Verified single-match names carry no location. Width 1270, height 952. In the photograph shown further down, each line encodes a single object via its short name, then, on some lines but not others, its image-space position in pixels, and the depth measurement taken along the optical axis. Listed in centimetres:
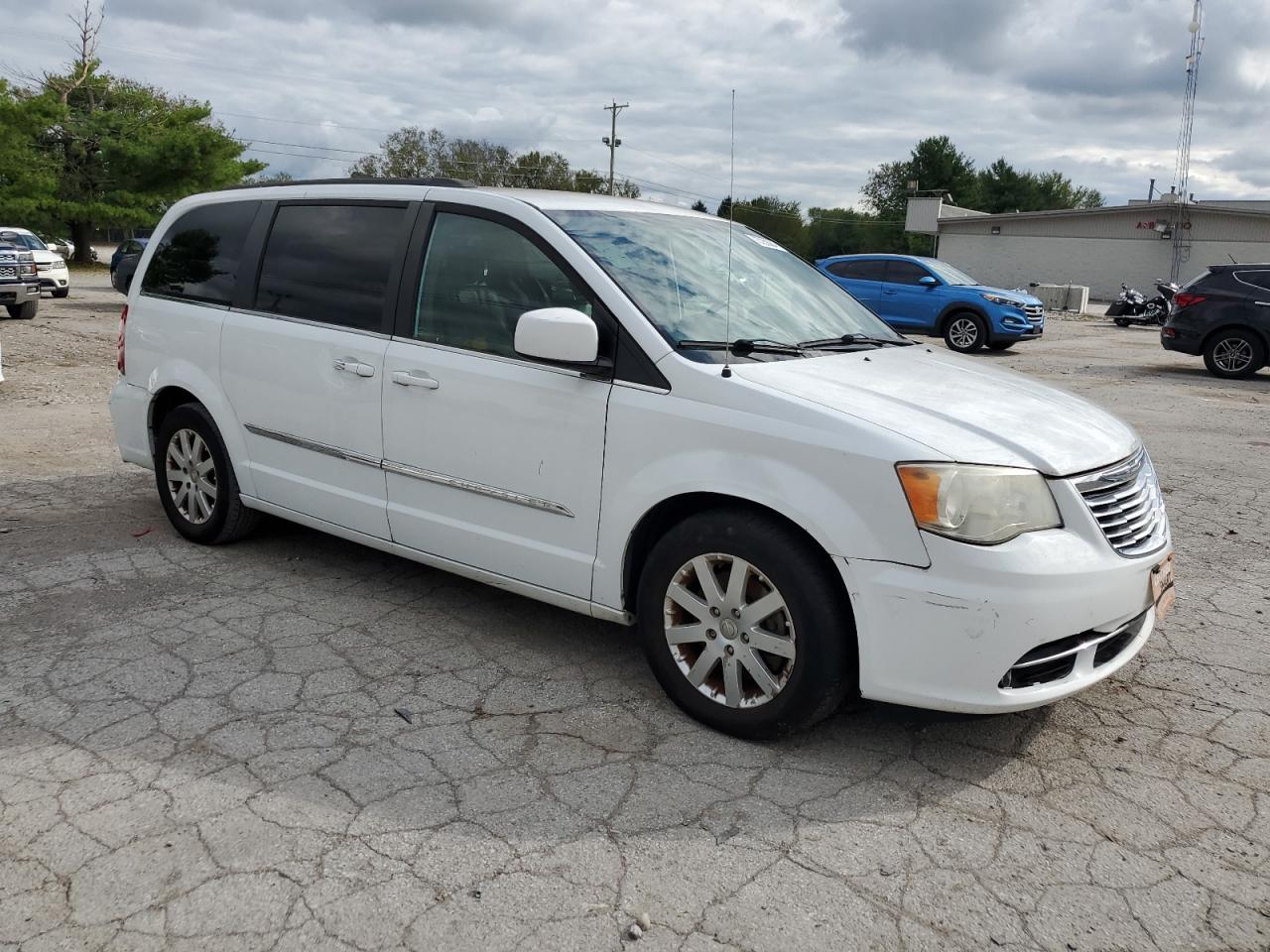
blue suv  1806
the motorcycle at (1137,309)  2698
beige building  4128
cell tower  4153
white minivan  310
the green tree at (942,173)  8675
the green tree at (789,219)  5731
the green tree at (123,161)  4025
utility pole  5707
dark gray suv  1478
